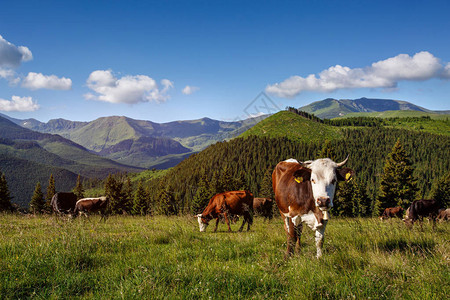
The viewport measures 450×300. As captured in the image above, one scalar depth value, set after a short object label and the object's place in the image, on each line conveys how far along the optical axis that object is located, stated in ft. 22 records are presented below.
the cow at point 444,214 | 65.53
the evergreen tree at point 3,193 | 169.37
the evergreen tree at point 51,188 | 213.42
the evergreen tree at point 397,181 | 169.58
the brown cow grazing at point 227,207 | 45.06
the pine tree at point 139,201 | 208.95
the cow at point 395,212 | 81.20
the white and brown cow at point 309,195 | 20.38
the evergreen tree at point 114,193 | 198.39
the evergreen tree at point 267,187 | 232.12
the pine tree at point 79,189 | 257.67
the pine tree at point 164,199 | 204.85
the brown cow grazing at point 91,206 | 65.00
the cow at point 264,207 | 71.61
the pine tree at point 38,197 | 212.72
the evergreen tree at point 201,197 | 196.79
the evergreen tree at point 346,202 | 176.96
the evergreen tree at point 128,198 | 216.82
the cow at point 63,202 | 62.54
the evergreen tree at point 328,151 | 167.63
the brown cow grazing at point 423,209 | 53.11
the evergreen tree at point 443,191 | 211.00
